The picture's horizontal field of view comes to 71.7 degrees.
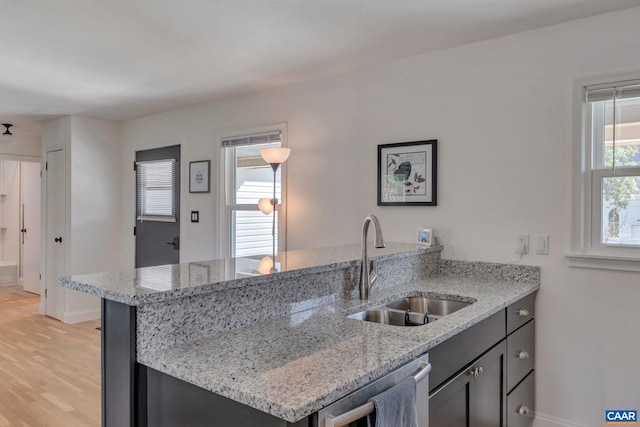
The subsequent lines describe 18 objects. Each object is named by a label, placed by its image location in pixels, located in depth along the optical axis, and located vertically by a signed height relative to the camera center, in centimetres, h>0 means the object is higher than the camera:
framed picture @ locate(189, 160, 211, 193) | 430 +29
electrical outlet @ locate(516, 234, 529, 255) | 258 -21
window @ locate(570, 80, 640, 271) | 232 +20
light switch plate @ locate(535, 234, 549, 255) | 252 -21
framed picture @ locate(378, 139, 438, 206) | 294 +23
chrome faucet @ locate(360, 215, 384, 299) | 196 -28
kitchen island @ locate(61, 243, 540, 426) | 111 -43
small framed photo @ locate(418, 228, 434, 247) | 285 -19
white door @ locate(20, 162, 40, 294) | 661 -29
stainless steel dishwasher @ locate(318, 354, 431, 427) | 105 -50
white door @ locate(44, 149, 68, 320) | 502 -28
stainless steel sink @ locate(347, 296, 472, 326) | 202 -50
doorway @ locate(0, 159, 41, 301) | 664 -39
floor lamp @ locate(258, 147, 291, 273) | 332 +32
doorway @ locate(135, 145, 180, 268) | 467 +0
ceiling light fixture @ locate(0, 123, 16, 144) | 545 +86
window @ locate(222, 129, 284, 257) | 385 +11
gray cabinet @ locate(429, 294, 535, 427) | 160 -71
